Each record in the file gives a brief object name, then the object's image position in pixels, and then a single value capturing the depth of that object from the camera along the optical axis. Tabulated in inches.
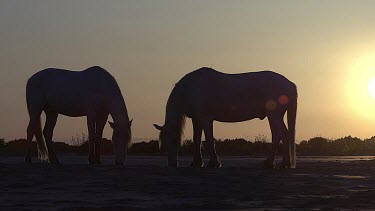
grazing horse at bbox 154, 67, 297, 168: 626.8
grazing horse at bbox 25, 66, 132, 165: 652.1
